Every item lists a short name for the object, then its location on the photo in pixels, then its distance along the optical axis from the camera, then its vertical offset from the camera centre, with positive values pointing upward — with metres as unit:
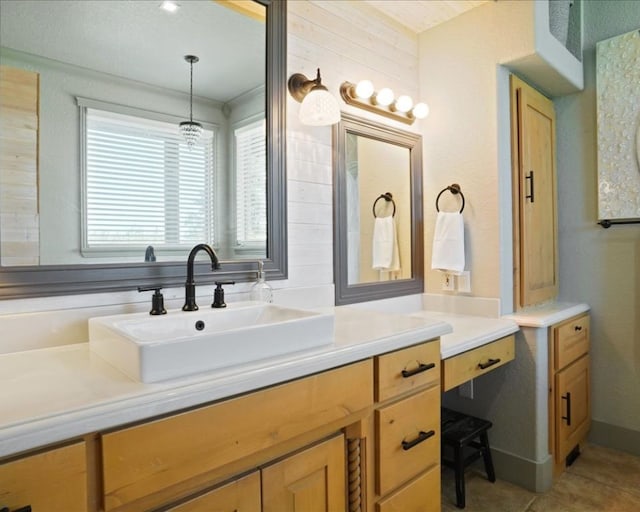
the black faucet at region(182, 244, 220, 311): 1.28 -0.08
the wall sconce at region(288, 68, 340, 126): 1.65 +0.61
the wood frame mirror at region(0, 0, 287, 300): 1.14 -0.02
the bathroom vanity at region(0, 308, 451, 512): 0.68 -0.35
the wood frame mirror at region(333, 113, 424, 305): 1.91 +0.23
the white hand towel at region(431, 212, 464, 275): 2.08 +0.06
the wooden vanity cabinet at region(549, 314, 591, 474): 1.94 -0.66
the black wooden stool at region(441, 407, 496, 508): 1.77 -0.80
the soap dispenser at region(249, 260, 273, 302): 1.52 -0.12
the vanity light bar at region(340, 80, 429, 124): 1.94 +0.76
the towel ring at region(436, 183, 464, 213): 2.15 +0.35
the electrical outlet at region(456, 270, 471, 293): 2.13 -0.13
